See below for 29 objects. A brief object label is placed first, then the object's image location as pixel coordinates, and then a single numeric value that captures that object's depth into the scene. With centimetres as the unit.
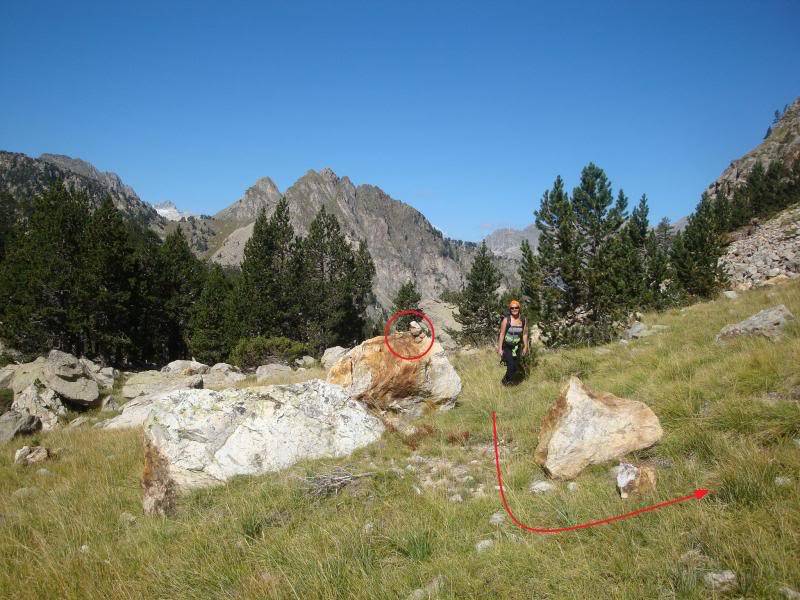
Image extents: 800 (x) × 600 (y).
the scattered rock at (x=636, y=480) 379
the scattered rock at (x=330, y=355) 2569
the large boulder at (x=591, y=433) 478
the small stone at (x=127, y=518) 500
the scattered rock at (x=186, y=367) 2523
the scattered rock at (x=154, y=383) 1881
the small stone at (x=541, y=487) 438
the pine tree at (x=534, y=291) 1517
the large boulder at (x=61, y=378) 1641
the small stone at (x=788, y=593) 230
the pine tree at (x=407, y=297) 4409
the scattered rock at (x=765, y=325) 743
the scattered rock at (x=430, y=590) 293
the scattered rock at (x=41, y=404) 1367
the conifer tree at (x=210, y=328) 3659
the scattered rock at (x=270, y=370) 2145
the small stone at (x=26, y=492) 628
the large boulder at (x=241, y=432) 566
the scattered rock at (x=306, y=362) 2876
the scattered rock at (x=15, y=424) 1131
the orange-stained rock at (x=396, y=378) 806
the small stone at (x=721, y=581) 248
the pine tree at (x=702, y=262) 2358
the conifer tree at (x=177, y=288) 4300
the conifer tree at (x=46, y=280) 2939
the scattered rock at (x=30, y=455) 833
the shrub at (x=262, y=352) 2959
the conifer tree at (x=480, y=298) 3678
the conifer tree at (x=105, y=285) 3062
